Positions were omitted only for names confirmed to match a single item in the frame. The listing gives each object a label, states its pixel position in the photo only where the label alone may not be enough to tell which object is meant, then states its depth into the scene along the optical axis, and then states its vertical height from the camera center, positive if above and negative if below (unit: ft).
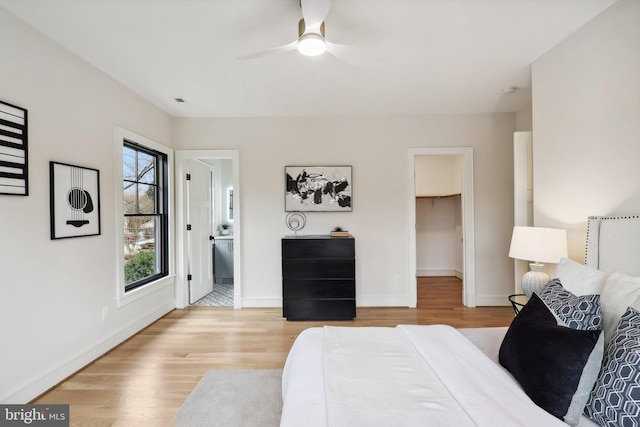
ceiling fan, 5.33 +3.62
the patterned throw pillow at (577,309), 3.84 -1.46
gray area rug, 5.74 -4.26
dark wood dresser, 11.22 -2.66
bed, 3.13 -2.32
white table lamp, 6.78 -0.99
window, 10.09 +0.01
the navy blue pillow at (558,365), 3.32 -1.98
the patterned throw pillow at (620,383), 2.96 -1.94
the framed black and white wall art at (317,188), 12.44 +1.09
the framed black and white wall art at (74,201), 7.04 +0.40
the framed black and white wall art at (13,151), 5.88 +1.43
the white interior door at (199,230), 13.10 -0.83
